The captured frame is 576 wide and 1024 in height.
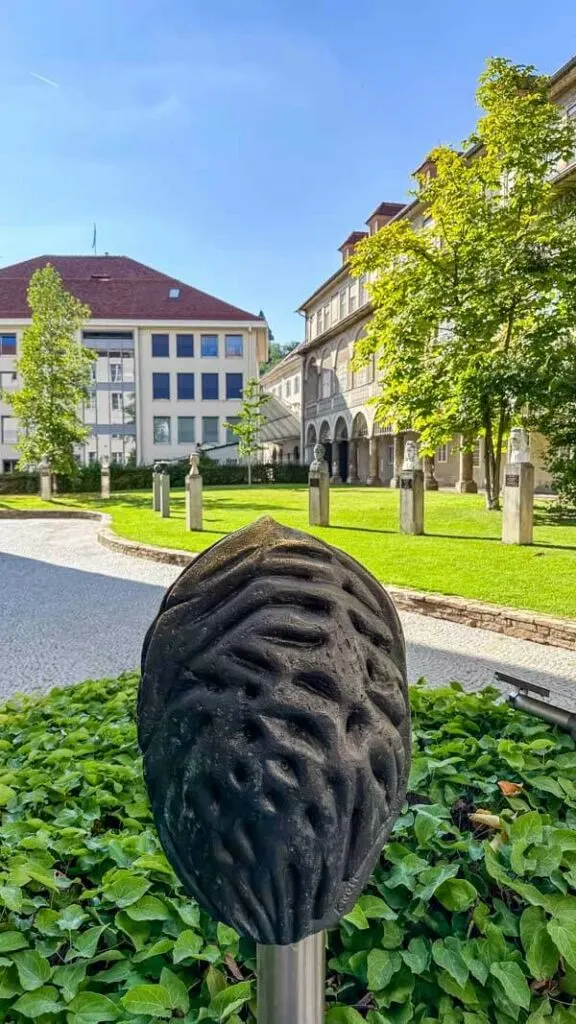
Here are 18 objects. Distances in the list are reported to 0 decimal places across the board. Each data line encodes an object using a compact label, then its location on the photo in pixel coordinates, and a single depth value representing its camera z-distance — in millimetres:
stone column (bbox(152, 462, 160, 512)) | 17812
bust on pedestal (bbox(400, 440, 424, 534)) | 11875
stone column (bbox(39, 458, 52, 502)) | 25250
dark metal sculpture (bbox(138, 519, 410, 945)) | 1039
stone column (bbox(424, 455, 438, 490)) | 26750
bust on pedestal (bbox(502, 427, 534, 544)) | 10266
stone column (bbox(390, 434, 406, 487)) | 30797
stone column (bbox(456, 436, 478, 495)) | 24812
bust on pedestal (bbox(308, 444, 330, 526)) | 13328
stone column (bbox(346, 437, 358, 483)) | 37219
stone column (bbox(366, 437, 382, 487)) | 33594
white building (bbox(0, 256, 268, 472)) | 41000
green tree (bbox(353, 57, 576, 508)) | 14805
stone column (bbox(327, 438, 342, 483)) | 39281
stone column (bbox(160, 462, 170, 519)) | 17203
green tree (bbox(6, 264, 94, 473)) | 26250
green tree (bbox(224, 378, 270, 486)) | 33438
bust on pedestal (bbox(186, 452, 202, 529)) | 13633
